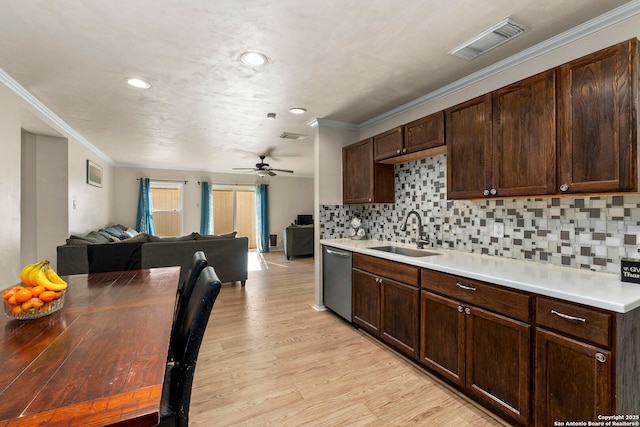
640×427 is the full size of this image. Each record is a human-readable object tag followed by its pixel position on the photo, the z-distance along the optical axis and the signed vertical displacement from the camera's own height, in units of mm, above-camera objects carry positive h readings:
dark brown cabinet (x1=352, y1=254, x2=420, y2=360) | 2201 -772
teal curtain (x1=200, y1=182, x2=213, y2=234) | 7773 +134
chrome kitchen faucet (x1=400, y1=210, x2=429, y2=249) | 2803 -252
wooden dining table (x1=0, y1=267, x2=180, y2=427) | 662 -461
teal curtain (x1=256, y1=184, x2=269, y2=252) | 8336 -97
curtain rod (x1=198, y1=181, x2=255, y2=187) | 7947 +843
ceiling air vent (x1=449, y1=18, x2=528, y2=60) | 1756 +1151
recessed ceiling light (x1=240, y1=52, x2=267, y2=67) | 2064 +1154
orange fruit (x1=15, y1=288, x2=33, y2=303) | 1171 -341
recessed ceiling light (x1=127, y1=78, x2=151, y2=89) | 2490 +1166
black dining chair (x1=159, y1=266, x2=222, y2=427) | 1034 -544
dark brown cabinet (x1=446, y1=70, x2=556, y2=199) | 1703 +476
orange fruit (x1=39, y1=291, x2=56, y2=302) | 1228 -360
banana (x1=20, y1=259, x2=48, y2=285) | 1288 -271
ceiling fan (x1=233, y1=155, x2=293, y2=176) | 5855 +914
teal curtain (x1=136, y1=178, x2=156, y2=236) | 7105 +101
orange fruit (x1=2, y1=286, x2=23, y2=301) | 1157 -328
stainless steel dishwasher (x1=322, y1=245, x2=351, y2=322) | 3010 -762
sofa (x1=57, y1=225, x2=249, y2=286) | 3543 -557
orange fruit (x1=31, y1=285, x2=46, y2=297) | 1222 -333
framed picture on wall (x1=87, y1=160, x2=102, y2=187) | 4920 +725
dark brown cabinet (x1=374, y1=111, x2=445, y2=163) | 2395 +678
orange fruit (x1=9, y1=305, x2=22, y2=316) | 1180 -403
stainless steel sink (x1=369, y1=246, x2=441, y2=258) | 2680 -387
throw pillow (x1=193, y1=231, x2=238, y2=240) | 4449 -378
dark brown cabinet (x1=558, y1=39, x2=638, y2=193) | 1388 +479
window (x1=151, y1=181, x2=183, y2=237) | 7598 +107
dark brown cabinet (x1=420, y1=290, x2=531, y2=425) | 1516 -853
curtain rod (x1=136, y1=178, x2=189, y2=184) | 7352 +874
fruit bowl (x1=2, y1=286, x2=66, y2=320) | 1183 -402
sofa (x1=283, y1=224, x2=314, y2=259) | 7109 -702
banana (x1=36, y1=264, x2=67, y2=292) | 1262 -314
